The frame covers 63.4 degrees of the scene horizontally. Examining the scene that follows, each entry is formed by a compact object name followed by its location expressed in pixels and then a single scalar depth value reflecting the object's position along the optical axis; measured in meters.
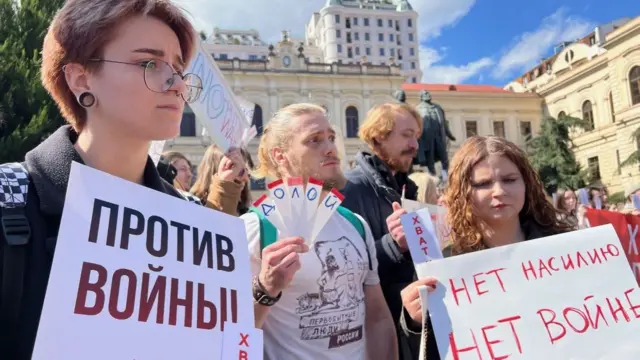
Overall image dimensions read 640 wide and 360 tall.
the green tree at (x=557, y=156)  28.48
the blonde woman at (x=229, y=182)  2.50
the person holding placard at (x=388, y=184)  2.14
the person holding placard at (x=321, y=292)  1.46
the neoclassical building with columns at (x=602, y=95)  29.84
